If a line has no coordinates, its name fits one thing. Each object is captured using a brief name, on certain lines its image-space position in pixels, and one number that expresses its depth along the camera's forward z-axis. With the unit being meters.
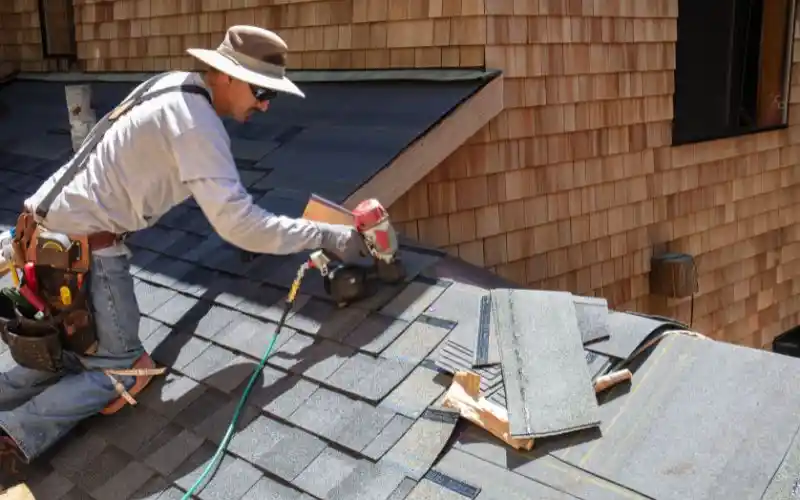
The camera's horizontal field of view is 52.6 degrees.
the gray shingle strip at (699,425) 2.27
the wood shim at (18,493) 3.13
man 3.13
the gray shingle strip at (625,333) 2.89
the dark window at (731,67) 6.48
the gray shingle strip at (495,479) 2.33
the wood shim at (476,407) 2.57
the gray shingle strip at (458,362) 2.83
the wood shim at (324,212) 3.63
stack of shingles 2.61
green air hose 2.85
